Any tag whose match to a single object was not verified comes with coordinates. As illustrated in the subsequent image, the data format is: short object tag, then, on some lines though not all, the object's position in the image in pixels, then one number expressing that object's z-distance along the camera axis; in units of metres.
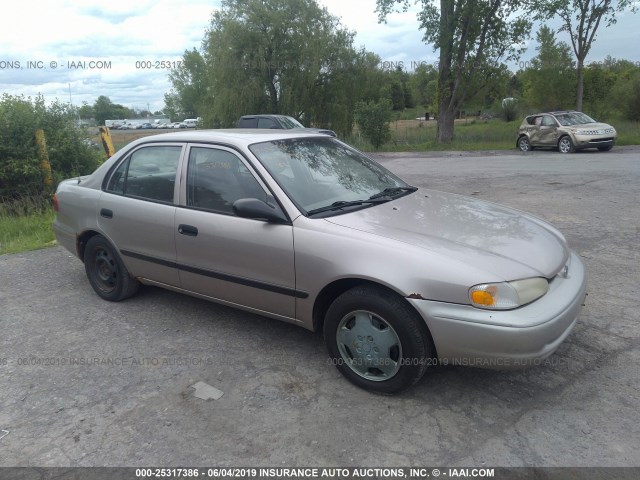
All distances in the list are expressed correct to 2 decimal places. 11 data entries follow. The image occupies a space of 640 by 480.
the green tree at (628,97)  32.22
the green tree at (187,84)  69.19
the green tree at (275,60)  33.25
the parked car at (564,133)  17.83
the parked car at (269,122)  18.80
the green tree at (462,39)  24.45
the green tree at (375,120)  23.38
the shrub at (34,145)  9.48
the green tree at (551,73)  31.23
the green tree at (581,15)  22.89
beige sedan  2.84
